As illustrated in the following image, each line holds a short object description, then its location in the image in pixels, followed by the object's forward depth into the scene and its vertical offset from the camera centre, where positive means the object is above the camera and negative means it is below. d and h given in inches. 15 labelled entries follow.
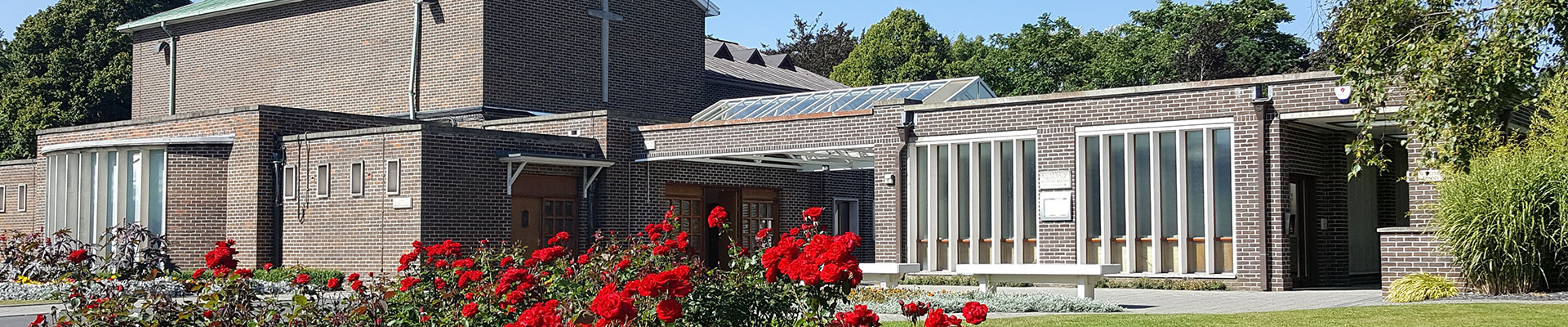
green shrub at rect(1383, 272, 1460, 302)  579.2 -28.4
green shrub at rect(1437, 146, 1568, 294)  565.6 -3.8
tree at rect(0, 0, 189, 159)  1721.2 +165.8
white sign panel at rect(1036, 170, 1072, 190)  801.6 +17.3
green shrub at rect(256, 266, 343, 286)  903.1 -33.5
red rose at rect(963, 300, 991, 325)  242.5 -15.4
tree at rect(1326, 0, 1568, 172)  459.8 +45.8
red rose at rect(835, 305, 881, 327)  250.7 -16.5
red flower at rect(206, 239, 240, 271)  346.3 -8.6
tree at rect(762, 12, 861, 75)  2423.7 +264.7
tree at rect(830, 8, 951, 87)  2004.2 +204.2
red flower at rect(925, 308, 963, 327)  235.3 -15.7
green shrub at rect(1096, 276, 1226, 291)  754.8 -34.6
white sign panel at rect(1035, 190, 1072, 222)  802.8 +3.9
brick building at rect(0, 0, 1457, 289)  762.2 +35.6
